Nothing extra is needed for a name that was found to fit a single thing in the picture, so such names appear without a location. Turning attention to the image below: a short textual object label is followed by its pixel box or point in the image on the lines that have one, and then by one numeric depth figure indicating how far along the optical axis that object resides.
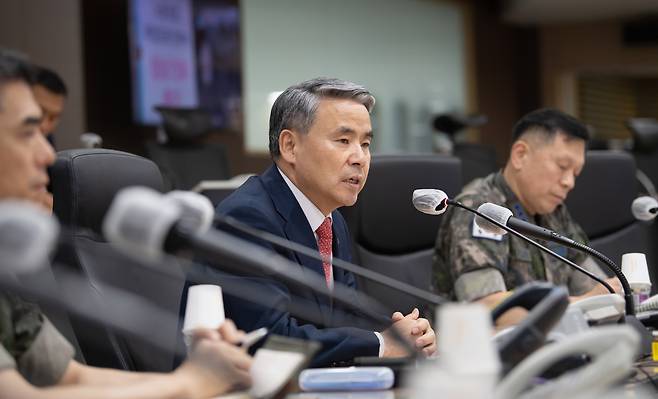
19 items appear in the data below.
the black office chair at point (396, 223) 3.90
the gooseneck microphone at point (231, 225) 2.81
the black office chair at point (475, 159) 6.00
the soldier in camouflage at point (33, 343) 2.92
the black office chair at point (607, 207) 4.34
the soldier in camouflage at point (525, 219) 3.82
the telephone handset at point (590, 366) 2.59
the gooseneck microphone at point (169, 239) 2.45
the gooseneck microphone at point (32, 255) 2.32
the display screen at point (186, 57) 7.08
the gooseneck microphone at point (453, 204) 3.37
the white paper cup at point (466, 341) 2.49
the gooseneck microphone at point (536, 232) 3.38
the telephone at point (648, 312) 3.48
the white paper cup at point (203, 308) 3.05
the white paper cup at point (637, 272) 3.53
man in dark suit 3.48
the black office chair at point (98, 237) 3.33
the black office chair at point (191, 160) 6.04
